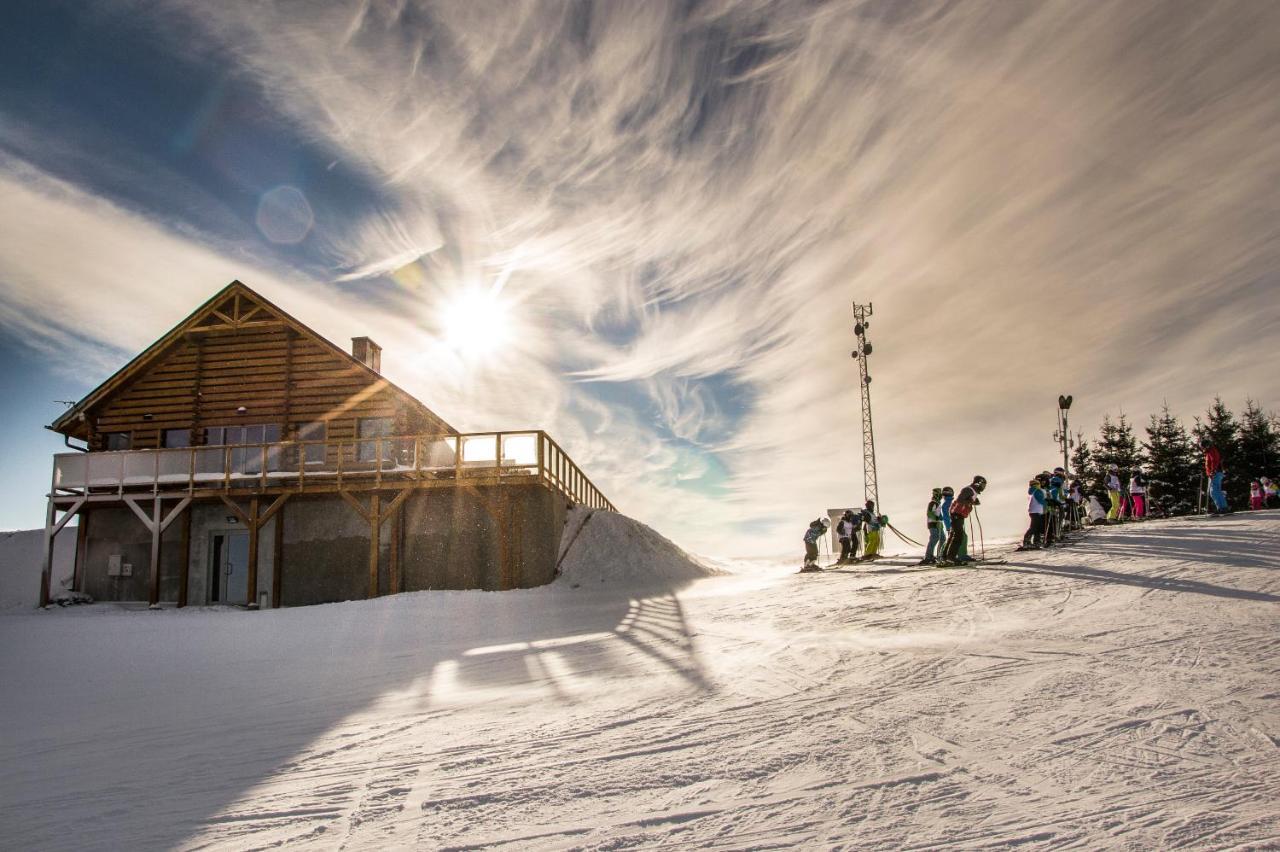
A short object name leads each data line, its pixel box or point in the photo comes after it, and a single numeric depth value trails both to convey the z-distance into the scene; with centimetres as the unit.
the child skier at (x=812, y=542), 1909
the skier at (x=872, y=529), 1975
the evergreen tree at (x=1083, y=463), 3969
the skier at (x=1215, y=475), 1714
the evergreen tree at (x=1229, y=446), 3306
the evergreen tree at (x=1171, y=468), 3503
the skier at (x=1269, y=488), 2228
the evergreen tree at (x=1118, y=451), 3844
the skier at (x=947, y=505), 1549
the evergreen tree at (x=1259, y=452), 3256
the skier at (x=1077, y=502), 1991
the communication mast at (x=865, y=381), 2838
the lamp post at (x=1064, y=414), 2156
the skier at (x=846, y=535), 1889
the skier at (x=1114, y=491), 2047
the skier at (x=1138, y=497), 2080
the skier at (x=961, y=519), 1402
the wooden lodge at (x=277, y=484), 1934
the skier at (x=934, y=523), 1573
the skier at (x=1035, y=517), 1514
